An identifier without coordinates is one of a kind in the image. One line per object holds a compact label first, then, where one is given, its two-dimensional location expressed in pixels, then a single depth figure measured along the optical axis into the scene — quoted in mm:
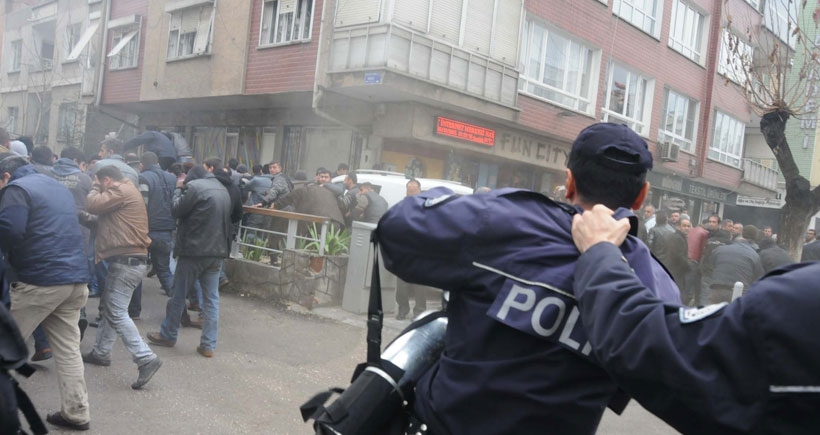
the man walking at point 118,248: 5125
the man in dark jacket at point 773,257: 9492
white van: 10266
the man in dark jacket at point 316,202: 9547
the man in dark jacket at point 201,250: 6270
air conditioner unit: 21219
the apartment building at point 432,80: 14242
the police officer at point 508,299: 1510
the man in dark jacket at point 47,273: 4141
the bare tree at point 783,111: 10070
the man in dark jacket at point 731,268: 9234
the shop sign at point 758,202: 27056
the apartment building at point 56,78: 20953
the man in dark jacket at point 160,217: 7719
